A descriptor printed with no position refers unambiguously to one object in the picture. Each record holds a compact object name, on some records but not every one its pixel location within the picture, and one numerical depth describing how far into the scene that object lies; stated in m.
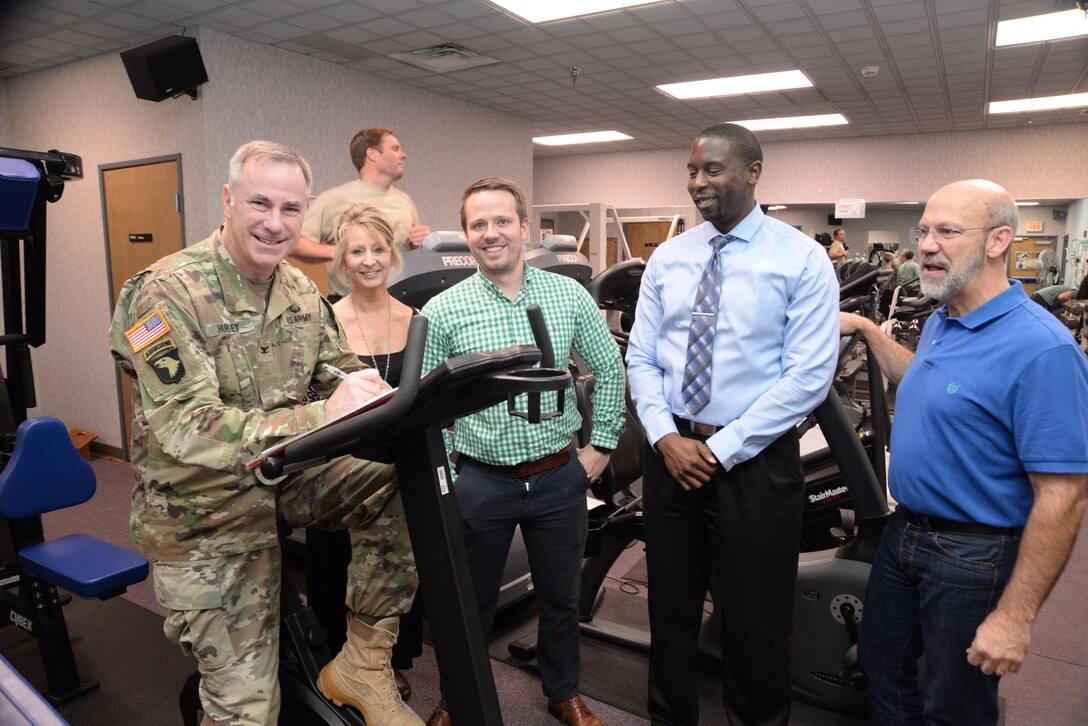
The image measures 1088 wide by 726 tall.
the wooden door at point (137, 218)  5.23
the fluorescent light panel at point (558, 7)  4.85
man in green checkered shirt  2.02
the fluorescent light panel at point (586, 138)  9.97
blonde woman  2.59
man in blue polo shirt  1.44
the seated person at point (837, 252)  7.46
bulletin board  12.26
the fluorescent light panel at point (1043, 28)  5.15
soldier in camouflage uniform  1.43
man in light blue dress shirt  1.87
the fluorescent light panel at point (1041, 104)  7.65
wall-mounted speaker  4.67
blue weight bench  2.28
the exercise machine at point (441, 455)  0.99
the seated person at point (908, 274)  8.32
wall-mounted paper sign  7.03
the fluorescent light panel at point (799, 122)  8.84
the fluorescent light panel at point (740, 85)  6.86
